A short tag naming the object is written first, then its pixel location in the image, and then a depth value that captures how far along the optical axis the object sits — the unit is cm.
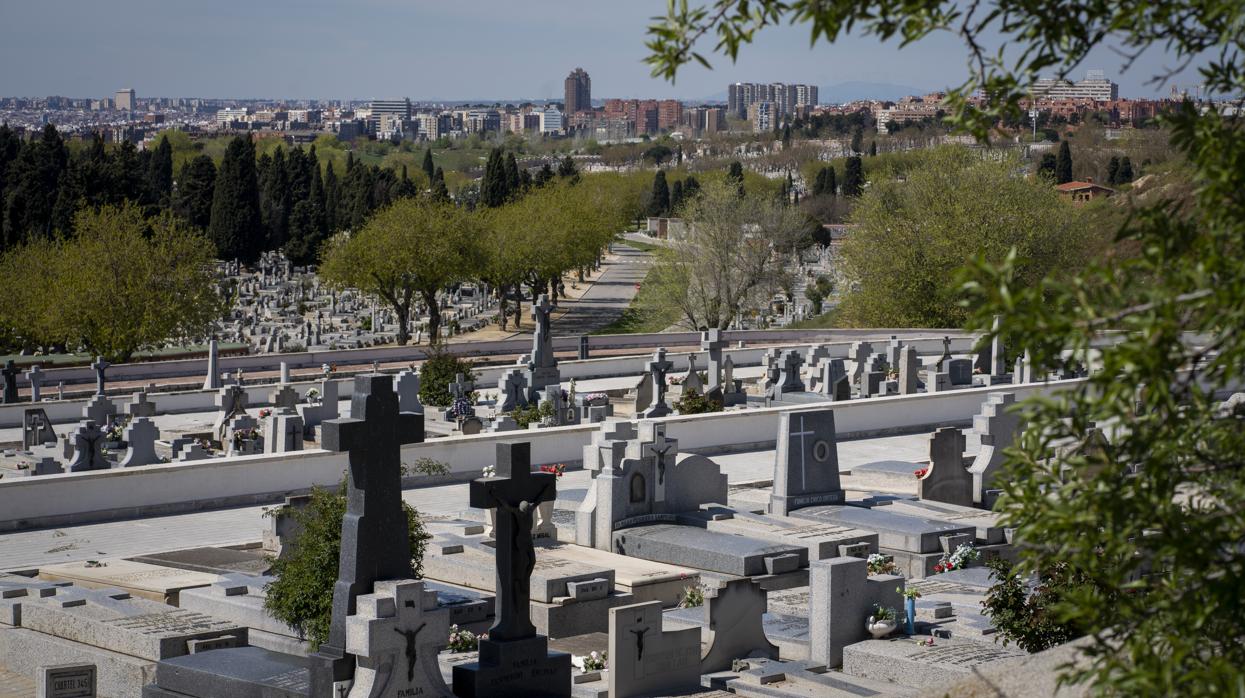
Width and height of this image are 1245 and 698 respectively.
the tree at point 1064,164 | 12022
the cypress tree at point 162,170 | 10038
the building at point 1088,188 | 9984
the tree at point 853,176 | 12838
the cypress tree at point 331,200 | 8550
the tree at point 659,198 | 14562
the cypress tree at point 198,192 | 8450
